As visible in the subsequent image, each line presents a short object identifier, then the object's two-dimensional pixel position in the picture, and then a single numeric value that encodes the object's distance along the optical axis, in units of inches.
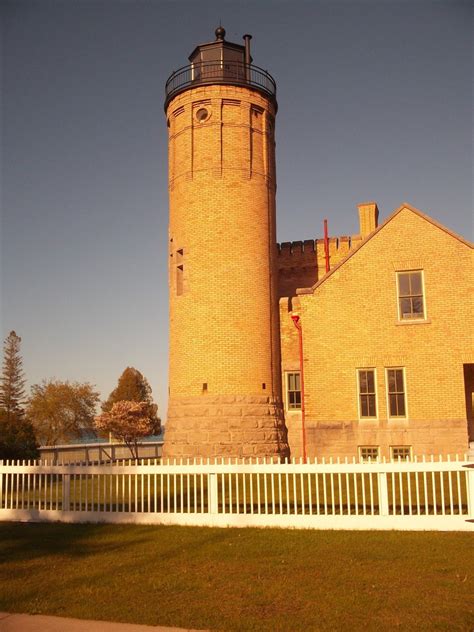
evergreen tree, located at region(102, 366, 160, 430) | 2689.5
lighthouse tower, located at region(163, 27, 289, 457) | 859.4
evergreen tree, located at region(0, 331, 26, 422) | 2630.4
